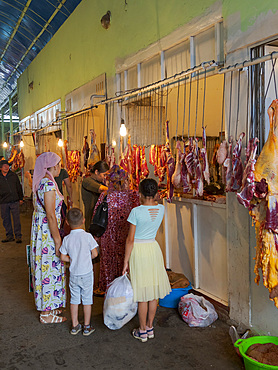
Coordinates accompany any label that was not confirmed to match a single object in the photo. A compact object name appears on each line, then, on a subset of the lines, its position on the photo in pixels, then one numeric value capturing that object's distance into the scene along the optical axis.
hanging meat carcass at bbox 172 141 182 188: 4.47
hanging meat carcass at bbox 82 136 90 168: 7.71
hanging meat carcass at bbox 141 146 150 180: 5.48
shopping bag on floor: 4.15
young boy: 3.93
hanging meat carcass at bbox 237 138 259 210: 3.20
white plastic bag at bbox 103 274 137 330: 3.80
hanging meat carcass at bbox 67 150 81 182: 8.50
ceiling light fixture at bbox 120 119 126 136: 5.48
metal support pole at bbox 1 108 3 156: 23.66
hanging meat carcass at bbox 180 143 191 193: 4.42
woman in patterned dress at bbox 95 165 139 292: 4.71
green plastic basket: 2.94
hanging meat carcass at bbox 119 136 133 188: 5.76
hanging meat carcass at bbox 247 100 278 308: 3.14
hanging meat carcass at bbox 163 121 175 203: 4.65
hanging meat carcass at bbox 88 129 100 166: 7.39
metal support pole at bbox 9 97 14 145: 20.03
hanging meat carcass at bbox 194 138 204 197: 4.18
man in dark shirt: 8.38
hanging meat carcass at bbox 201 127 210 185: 4.11
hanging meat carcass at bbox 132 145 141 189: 5.54
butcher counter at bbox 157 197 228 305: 4.48
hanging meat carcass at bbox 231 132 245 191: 3.67
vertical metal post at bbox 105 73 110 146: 6.67
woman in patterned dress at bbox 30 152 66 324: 4.18
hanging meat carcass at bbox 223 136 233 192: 3.77
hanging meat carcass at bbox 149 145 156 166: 5.25
